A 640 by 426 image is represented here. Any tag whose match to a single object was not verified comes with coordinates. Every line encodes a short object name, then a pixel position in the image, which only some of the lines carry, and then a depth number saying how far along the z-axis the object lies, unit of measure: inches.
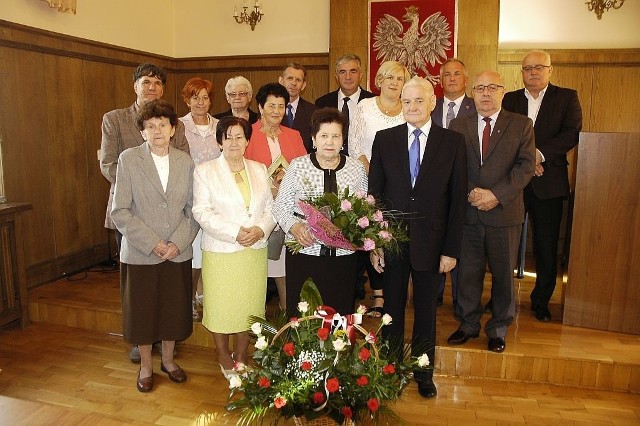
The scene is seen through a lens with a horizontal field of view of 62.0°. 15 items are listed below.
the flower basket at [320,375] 81.6
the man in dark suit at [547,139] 145.9
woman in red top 132.1
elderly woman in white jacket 117.3
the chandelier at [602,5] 219.3
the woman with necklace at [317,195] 107.1
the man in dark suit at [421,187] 108.1
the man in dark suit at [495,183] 124.8
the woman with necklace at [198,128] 144.0
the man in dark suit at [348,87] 158.1
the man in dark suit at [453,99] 150.5
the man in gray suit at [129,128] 134.5
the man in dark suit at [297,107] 159.8
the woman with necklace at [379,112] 126.5
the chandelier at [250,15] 250.4
